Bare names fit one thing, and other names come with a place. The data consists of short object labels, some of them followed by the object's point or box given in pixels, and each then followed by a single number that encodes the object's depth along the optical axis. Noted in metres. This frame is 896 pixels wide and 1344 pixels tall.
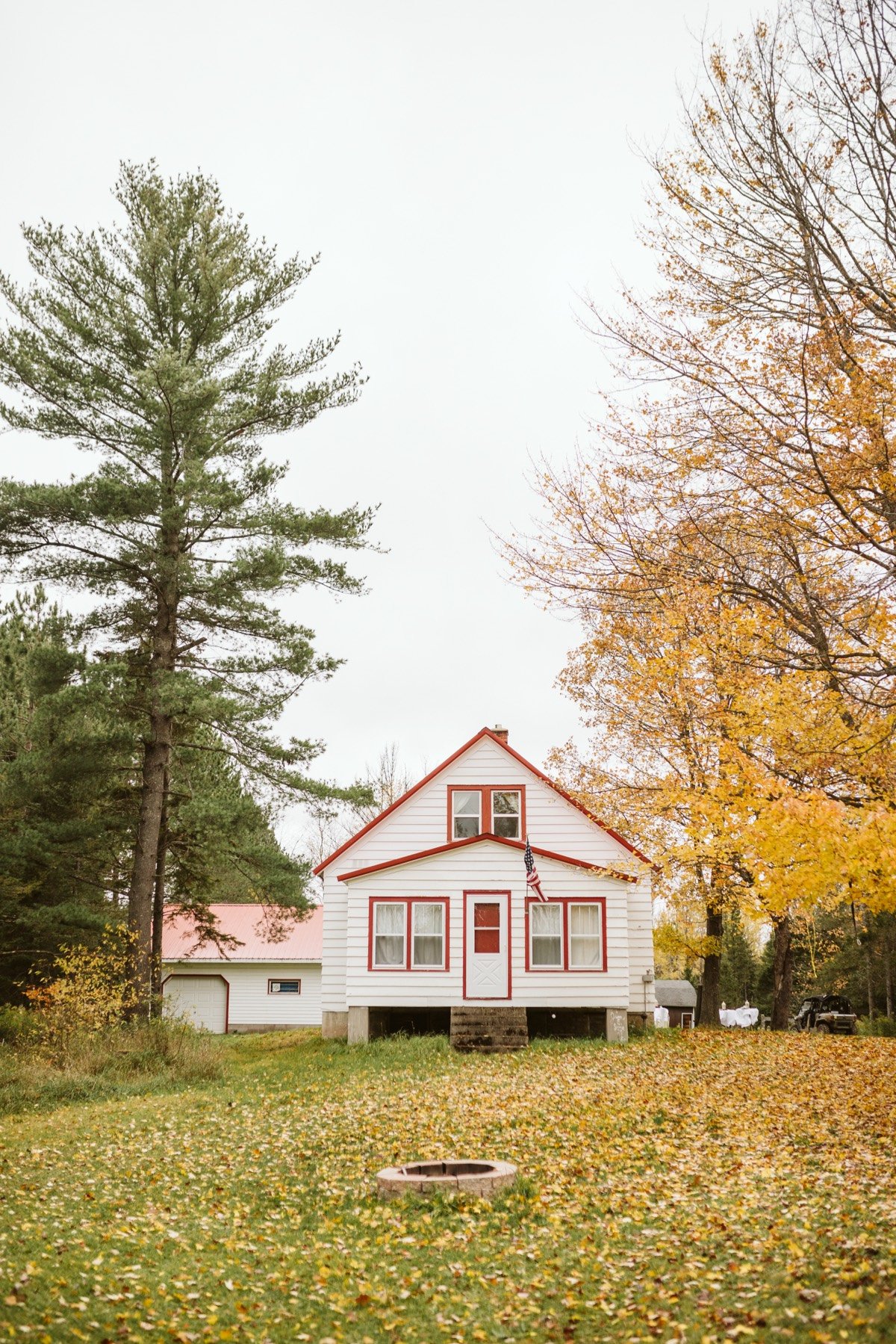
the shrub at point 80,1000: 17.66
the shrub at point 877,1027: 27.72
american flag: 21.11
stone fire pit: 8.96
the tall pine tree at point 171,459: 20.00
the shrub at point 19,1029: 18.34
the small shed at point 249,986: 33.94
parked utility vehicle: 30.17
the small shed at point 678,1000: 50.69
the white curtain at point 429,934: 22.27
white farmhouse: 21.89
